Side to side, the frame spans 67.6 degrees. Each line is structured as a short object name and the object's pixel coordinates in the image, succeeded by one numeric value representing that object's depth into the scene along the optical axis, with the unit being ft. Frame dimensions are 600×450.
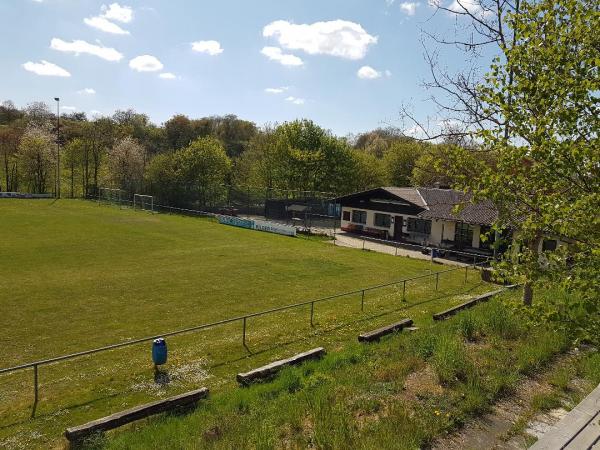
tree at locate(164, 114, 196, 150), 300.81
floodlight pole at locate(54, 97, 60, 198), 213.05
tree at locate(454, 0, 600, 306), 16.22
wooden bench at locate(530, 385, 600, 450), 19.40
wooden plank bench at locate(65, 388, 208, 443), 27.07
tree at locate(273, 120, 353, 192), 196.85
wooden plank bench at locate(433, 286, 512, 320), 50.05
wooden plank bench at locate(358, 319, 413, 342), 44.37
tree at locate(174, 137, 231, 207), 192.13
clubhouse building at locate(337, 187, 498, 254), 116.98
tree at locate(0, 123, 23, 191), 229.45
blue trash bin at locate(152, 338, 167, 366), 39.55
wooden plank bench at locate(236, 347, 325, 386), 35.47
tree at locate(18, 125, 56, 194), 222.48
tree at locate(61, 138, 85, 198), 239.09
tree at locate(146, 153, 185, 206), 194.29
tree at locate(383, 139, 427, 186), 209.67
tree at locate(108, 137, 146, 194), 224.74
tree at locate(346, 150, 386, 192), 214.48
